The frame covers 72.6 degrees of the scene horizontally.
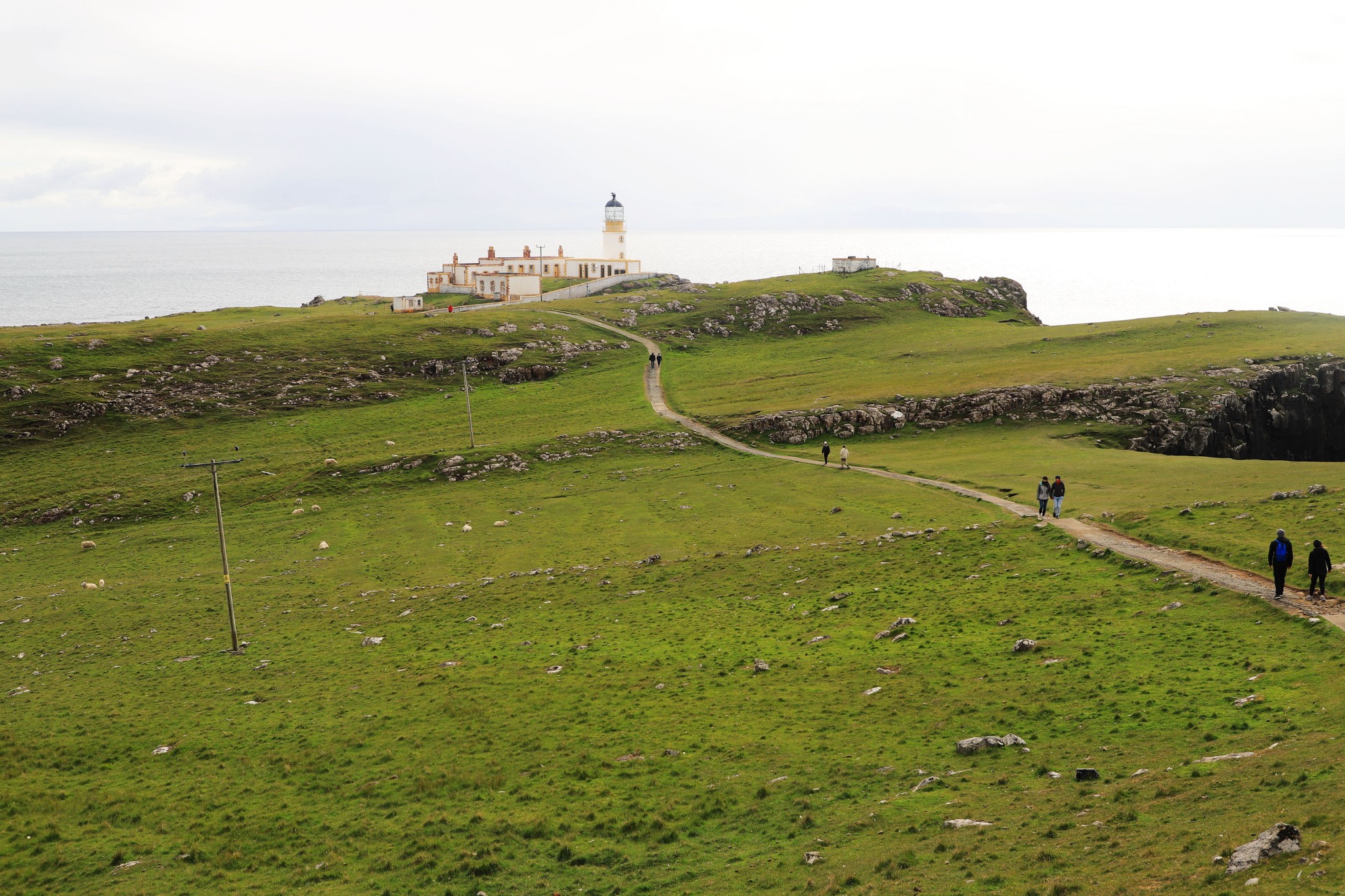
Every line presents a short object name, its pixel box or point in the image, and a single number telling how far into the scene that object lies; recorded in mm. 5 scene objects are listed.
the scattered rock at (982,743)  24375
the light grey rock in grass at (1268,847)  14953
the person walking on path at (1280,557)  30000
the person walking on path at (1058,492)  46188
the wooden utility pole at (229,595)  41312
